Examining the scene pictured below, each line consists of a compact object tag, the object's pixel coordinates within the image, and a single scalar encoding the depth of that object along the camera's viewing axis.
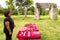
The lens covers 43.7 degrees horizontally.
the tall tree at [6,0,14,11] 12.24
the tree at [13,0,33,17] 10.98
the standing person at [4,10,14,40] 2.12
